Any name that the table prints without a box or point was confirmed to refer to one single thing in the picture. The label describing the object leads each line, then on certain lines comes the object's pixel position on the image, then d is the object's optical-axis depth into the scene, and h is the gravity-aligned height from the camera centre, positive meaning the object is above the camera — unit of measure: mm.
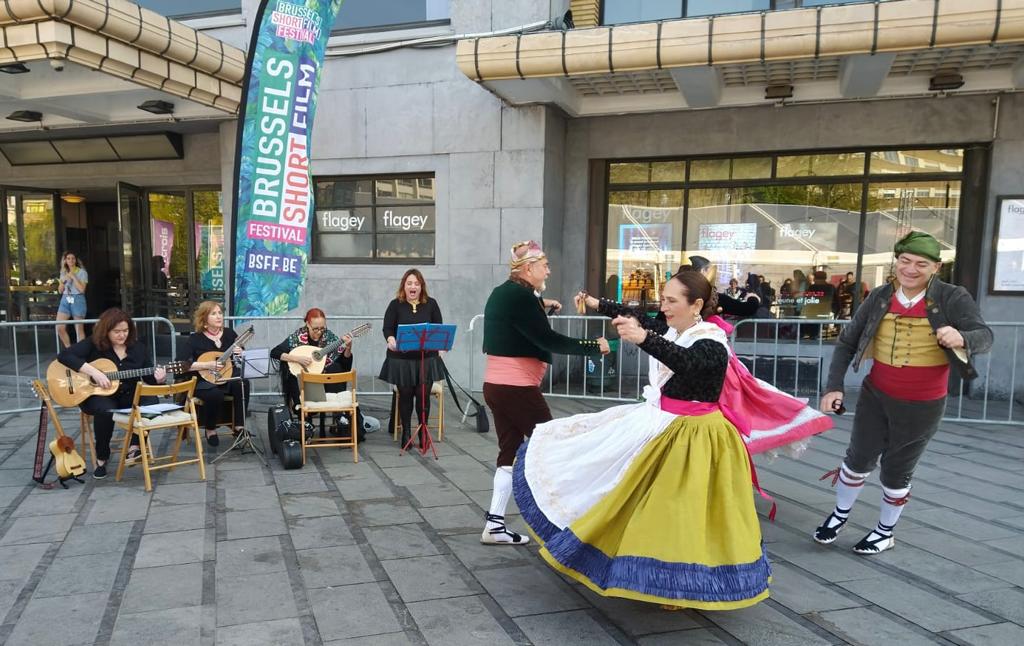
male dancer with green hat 3873 -605
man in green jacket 4031 -589
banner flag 7602 +1138
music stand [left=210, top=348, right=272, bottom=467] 6320 -1087
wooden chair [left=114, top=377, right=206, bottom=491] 5285 -1365
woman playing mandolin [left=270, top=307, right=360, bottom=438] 6497 -940
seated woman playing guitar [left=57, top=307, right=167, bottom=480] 5438 -899
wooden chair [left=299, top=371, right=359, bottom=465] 5961 -1355
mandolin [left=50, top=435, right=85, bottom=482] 5328 -1632
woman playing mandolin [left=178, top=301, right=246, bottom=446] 6344 -928
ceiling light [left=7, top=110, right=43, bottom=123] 10391 +2001
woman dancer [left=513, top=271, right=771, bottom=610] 2994 -1077
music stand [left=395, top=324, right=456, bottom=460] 6188 -802
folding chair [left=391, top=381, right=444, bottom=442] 6867 -1598
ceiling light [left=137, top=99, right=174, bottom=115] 9555 +1999
